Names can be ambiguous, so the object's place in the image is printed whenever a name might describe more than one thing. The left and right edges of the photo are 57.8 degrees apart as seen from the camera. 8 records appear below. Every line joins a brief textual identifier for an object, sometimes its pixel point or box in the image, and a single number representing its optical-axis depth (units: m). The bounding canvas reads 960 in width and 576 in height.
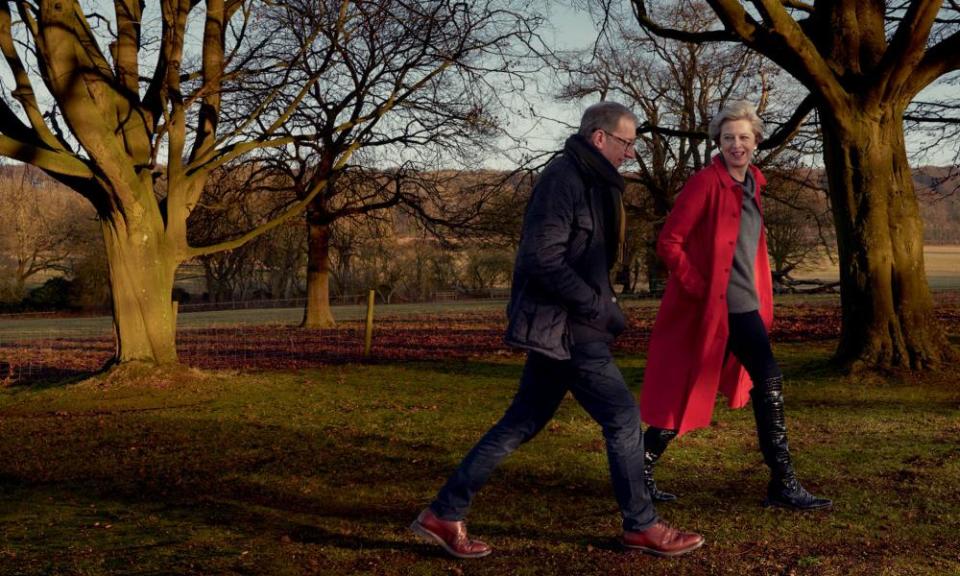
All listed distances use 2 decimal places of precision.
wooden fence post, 15.30
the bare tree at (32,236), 52.16
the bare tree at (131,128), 10.62
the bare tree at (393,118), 13.12
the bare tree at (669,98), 28.98
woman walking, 4.71
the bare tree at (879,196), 9.95
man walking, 3.83
